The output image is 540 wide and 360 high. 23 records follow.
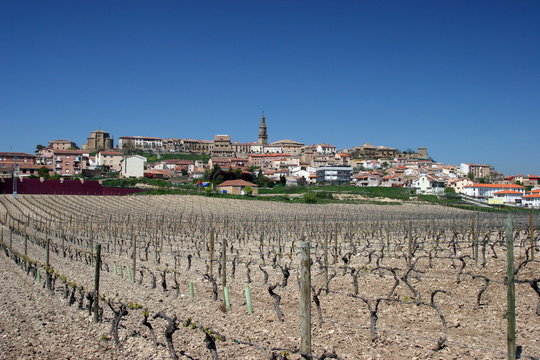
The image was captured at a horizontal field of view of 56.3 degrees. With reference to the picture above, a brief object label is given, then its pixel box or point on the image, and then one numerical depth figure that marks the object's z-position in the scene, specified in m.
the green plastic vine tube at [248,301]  7.92
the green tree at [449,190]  70.38
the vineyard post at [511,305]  4.51
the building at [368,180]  83.25
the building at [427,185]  70.81
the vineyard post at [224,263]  9.26
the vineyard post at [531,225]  12.30
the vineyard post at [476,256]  11.18
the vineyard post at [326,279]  9.01
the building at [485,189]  68.19
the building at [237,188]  58.31
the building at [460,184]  73.75
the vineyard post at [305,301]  4.59
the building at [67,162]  80.81
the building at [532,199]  59.78
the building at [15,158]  78.56
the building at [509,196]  62.73
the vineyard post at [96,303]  7.91
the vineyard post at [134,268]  11.63
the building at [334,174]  81.96
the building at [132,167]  73.12
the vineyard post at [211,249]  10.77
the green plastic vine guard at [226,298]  8.19
